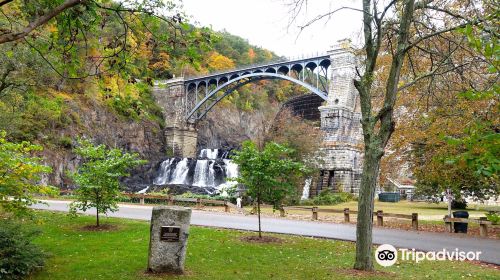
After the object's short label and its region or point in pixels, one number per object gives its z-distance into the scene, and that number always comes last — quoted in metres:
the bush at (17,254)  6.08
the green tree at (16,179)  5.91
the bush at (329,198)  30.84
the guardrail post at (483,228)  13.30
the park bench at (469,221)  13.32
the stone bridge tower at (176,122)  47.84
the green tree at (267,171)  11.16
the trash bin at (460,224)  14.20
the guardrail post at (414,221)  14.83
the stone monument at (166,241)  7.03
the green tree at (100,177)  11.98
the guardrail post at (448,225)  14.37
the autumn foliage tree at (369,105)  7.64
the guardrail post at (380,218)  16.09
